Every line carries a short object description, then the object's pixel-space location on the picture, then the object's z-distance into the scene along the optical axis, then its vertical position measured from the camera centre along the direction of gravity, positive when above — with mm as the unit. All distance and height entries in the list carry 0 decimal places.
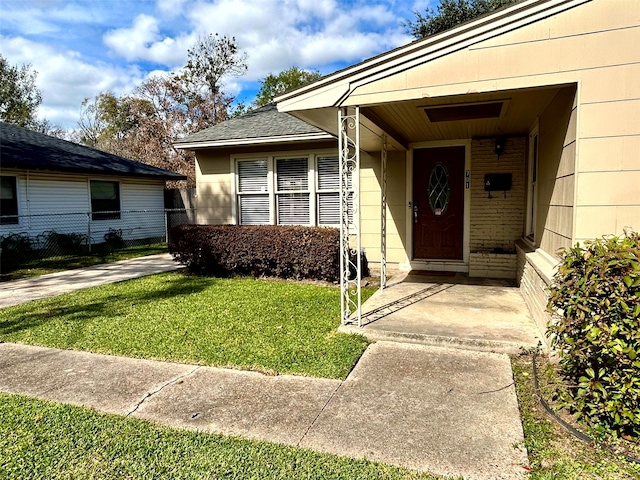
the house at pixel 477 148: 3395 +897
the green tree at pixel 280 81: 34094 +10740
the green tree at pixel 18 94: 26359 +7919
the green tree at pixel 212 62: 26234 +9512
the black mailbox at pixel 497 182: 7129 +445
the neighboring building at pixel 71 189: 12039 +788
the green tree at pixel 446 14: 21484 +10350
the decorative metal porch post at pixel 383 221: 6441 -188
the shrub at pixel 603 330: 2352 -731
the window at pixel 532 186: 5867 +315
